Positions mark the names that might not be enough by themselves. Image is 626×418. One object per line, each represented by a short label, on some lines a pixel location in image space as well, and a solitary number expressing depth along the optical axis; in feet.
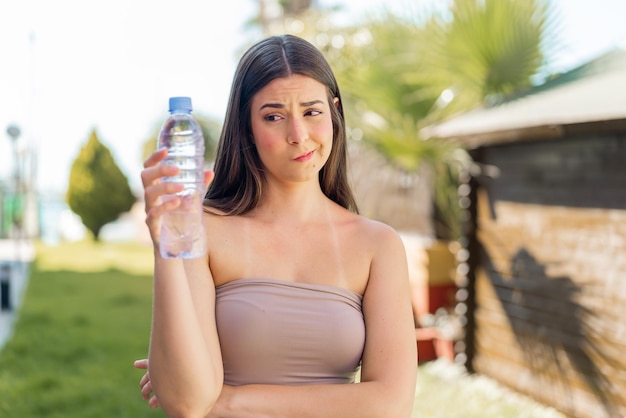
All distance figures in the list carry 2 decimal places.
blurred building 16.24
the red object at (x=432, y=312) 24.07
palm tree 23.06
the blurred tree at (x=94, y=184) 71.61
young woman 5.86
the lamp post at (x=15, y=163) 48.62
